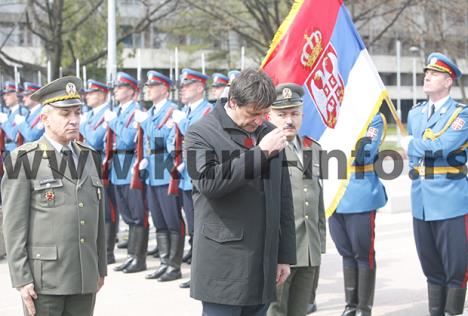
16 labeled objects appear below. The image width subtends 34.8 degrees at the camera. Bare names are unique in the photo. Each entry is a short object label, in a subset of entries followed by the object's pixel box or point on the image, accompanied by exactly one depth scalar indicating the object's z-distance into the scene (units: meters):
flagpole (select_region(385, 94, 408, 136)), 5.24
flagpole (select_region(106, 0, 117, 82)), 11.36
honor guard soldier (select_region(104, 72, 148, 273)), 8.20
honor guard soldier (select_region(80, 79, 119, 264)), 8.79
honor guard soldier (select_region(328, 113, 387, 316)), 5.98
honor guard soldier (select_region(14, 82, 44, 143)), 10.50
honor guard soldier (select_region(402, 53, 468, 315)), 5.69
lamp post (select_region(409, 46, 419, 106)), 24.98
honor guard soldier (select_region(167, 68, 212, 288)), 7.79
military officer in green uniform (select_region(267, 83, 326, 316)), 4.74
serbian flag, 5.40
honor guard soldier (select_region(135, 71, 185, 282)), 7.88
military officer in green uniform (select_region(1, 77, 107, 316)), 3.84
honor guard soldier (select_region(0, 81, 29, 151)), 11.27
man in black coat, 3.50
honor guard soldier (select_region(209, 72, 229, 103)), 8.77
